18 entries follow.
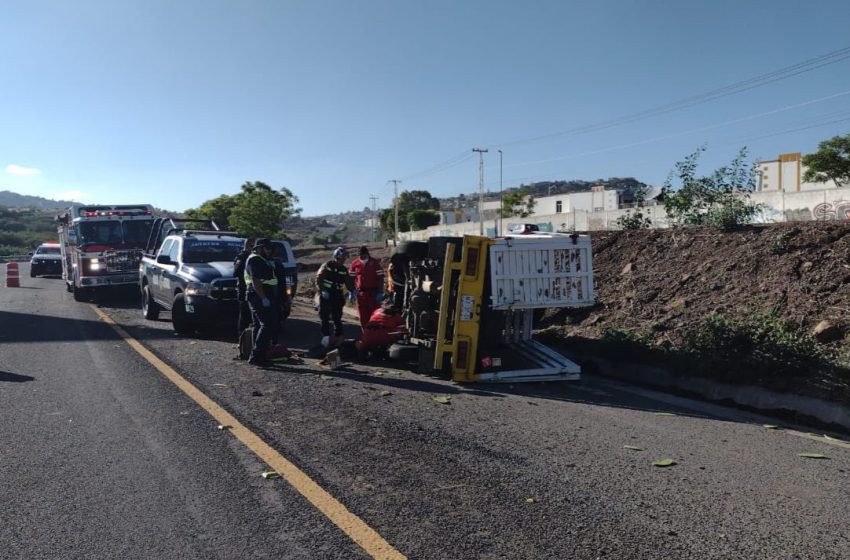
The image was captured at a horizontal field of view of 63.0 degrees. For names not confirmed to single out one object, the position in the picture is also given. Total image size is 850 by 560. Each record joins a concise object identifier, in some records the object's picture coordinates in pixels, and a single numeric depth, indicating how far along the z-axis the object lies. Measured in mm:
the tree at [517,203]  73850
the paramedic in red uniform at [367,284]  11445
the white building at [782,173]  65044
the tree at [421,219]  82938
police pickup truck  11883
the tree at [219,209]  74312
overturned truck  8398
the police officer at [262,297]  9125
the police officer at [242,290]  10255
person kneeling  9812
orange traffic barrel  26562
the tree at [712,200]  12531
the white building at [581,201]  84638
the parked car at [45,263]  34594
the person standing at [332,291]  10781
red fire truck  18562
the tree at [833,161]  46812
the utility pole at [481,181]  64575
